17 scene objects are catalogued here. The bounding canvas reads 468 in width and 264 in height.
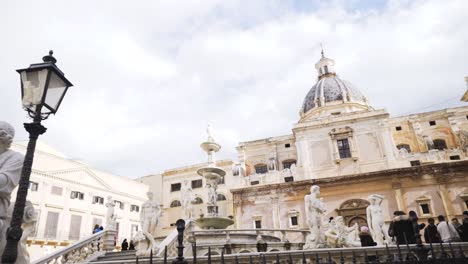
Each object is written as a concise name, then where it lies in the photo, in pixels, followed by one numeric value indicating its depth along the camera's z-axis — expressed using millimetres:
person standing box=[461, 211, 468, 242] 8558
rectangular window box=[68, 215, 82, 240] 29203
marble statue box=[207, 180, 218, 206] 16188
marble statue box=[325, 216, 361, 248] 9922
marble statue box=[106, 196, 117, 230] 15511
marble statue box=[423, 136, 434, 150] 28230
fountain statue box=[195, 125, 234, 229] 15266
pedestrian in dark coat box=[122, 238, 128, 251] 16419
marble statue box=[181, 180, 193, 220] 16902
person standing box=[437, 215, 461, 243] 8555
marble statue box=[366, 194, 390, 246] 10529
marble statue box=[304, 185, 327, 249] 10086
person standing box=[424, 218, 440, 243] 8414
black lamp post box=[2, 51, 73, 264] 4387
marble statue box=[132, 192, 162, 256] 10844
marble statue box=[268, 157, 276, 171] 31053
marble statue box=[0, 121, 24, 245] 4020
